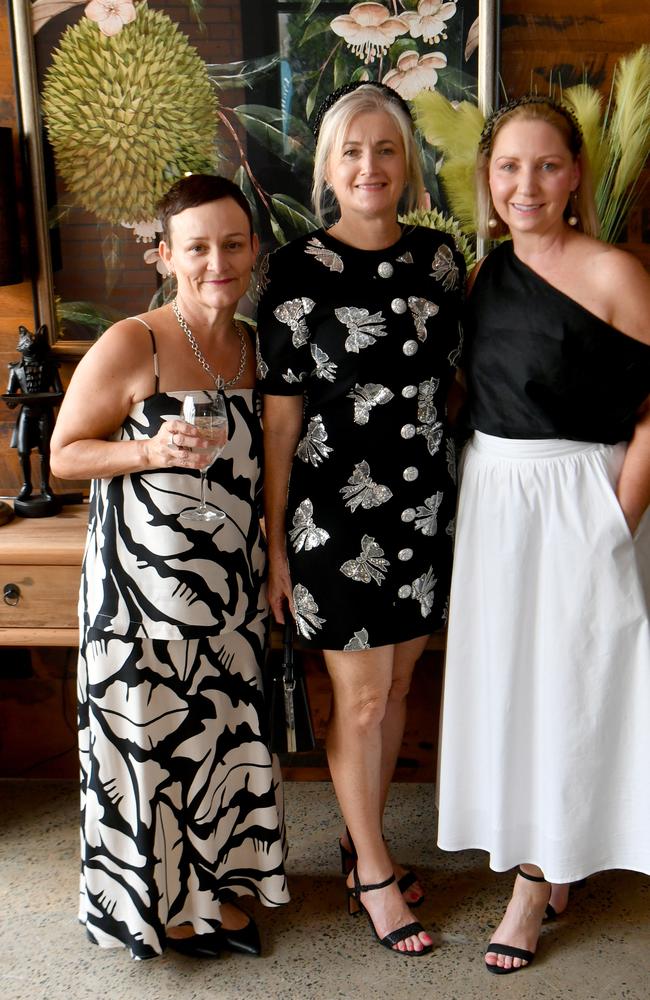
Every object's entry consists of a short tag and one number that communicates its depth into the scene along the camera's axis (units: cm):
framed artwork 248
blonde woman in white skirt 192
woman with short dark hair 186
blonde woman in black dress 192
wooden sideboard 239
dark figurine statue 256
